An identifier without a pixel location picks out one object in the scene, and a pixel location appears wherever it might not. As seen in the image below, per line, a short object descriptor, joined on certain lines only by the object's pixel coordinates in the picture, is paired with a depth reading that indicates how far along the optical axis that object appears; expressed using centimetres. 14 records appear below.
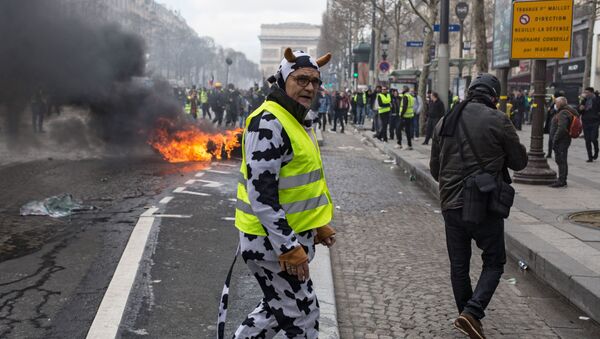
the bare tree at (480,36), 1302
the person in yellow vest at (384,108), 1933
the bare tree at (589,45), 2910
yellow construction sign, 1053
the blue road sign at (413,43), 2232
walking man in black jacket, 411
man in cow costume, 283
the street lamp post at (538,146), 1066
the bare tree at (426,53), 2222
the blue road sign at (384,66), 2802
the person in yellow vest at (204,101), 3276
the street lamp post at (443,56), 1478
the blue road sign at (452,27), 1770
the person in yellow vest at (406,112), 1753
